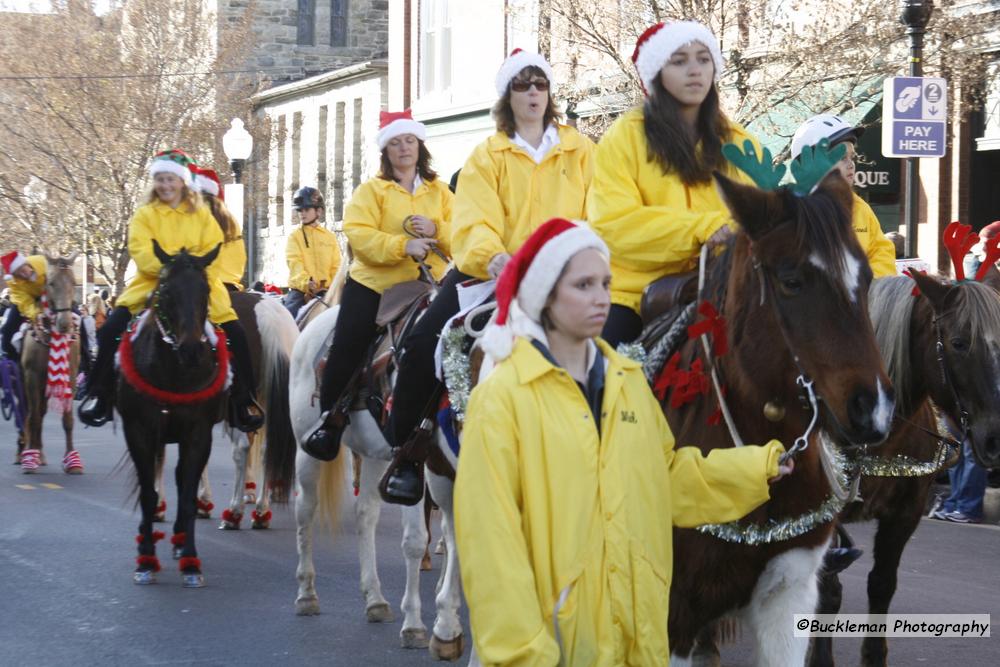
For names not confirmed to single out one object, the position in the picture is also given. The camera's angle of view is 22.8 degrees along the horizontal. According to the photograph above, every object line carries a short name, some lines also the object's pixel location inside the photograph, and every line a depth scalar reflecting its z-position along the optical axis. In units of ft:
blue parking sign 71.73
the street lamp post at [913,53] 74.38
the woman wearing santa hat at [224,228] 65.75
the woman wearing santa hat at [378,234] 46.60
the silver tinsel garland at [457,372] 36.39
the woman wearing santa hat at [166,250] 58.38
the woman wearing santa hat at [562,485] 20.98
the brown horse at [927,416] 37.00
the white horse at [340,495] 44.28
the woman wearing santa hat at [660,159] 30.18
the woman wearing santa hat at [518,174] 37.11
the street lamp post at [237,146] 120.56
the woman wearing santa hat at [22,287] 94.04
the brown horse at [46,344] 90.33
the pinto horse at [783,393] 24.31
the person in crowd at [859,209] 39.25
